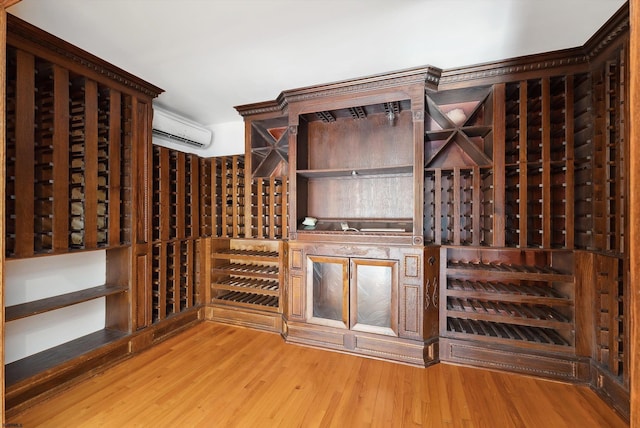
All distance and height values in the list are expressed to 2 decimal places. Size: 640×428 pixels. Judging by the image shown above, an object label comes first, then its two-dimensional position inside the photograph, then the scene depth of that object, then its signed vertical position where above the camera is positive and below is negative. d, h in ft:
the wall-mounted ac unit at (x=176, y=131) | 10.08 +3.29
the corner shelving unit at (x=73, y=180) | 5.96 +0.89
